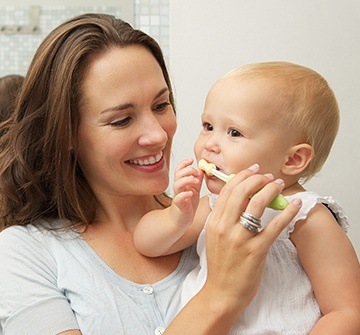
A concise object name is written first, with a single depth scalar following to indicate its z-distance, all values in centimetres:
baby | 123
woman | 128
